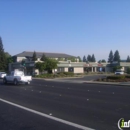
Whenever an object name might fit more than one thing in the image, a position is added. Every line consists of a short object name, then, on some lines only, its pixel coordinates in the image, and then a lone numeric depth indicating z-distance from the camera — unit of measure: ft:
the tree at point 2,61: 233.20
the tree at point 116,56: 353.91
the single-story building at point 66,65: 186.70
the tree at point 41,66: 158.60
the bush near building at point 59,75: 143.89
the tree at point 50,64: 158.27
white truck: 77.06
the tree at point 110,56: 374.67
